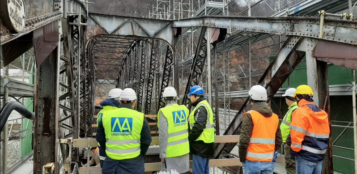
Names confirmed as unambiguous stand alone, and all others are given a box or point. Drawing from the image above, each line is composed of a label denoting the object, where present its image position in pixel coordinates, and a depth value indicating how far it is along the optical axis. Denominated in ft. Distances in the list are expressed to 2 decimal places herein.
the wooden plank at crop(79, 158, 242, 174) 15.02
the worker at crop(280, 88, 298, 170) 15.75
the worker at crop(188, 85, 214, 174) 14.14
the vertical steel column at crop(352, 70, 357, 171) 13.08
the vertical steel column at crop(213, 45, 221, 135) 26.93
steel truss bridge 11.90
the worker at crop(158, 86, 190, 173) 13.30
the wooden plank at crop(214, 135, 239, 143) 16.65
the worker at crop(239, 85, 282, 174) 11.69
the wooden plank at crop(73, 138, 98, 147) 14.87
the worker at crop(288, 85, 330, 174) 12.04
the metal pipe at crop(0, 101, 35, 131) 4.60
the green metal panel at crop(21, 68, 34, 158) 34.23
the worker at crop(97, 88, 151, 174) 11.78
